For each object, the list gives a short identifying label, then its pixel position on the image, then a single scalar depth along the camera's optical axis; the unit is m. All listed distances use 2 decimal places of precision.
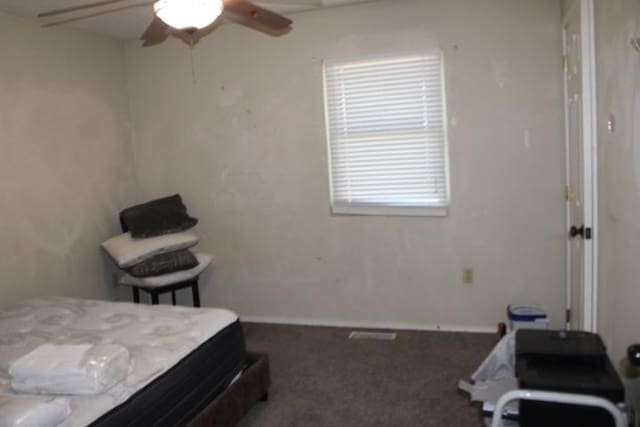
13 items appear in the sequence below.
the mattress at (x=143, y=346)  2.02
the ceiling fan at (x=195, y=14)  2.16
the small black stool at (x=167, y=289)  3.85
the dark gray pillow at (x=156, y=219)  4.02
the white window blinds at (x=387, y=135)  3.85
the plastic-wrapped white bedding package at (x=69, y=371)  1.95
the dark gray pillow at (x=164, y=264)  3.79
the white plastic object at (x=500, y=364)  2.43
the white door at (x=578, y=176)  2.71
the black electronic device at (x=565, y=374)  1.77
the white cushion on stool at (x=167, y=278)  3.80
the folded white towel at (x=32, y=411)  1.65
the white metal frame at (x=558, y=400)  1.63
